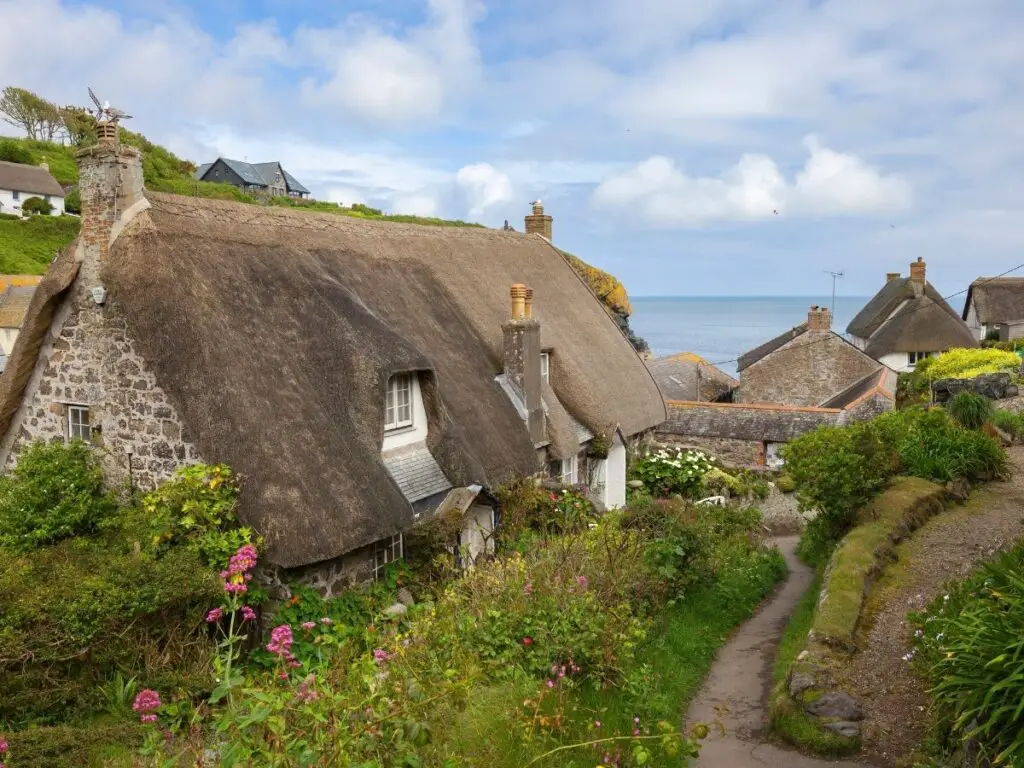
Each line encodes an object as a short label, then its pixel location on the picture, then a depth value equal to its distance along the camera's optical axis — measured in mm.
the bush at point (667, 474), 22594
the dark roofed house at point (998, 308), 46844
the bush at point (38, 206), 62406
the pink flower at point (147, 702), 5215
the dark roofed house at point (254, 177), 73125
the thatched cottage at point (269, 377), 10641
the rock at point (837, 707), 7723
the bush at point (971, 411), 17984
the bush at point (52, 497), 10953
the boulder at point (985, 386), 21016
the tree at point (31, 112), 79812
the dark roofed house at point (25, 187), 63562
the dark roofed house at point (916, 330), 42125
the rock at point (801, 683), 8234
